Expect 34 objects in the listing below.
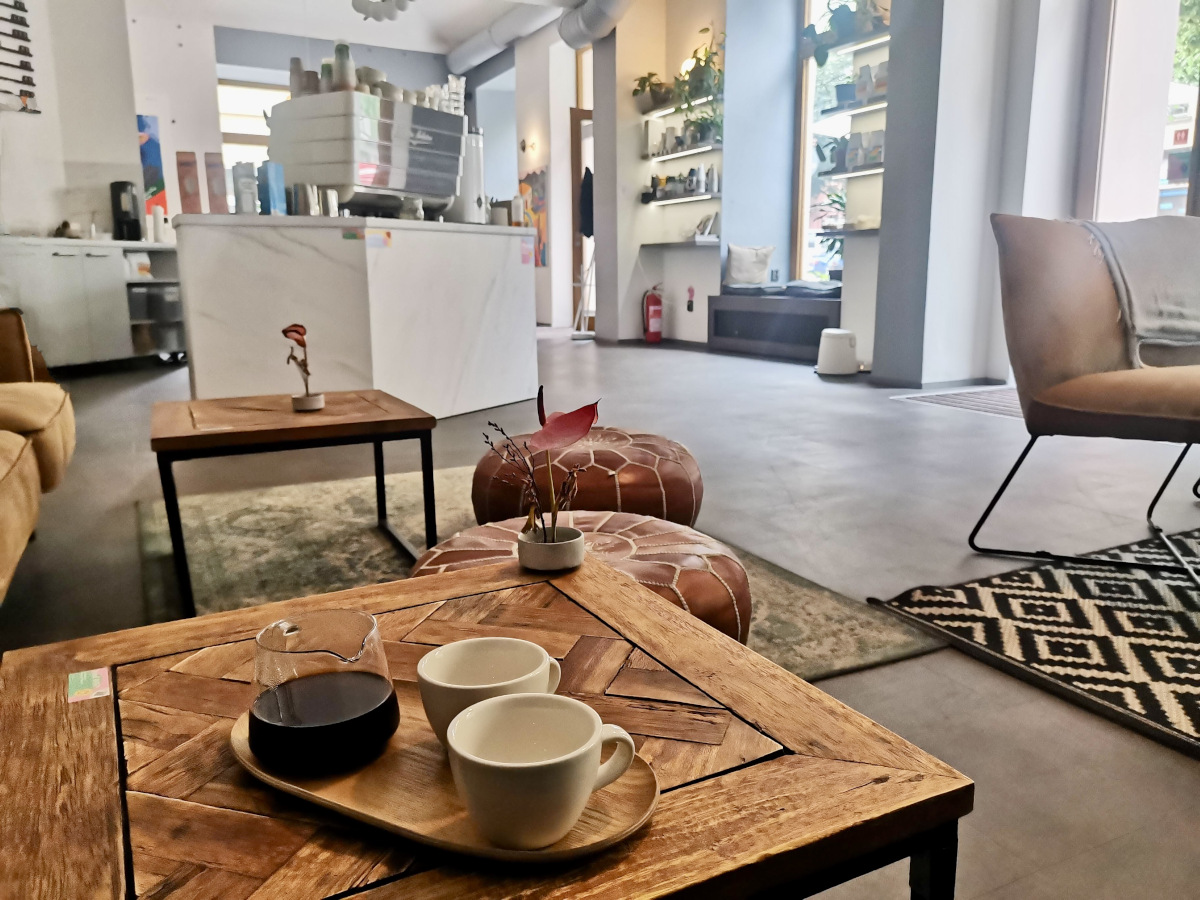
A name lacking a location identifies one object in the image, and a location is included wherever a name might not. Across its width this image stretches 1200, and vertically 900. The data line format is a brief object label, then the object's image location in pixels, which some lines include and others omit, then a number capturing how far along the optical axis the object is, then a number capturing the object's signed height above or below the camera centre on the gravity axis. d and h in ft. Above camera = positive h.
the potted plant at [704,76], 24.86 +5.97
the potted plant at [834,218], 24.53 +1.92
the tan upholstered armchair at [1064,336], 6.85 -0.42
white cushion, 25.40 +0.62
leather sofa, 5.66 -1.15
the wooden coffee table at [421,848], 1.71 -1.12
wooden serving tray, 1.74 -1.09
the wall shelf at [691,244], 25.85 +1.31
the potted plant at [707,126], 24.93 +4.60
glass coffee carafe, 1.99 -0.94
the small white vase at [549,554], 3.43 -1.04
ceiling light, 24.56 +7.76
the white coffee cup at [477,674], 1.98 -0.91
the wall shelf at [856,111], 21.16 +4.32
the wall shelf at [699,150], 25.30 +3.99
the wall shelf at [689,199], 25.95 +2.66
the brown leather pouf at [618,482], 6.80 -1.53
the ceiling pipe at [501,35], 30.25 +9.35
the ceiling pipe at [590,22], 24.79 +7.68
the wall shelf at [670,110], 25.73 +5.33
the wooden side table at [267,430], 6.42 -1.08
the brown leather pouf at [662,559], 4.60 -1.48
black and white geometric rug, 4.93 -2.30
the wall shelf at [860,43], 21.29 +6.05
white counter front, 13.48 -0.24
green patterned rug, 5.81 -2.36
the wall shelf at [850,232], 20.34 +1.25
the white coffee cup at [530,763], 1.65 -0.93
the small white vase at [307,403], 7.77 -1.01
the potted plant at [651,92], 26.76 +5.90
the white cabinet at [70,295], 20.25 -0.15
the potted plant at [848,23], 21.18 +6.53
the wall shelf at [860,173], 20.72 +2.71
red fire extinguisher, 28.71 -0.91
